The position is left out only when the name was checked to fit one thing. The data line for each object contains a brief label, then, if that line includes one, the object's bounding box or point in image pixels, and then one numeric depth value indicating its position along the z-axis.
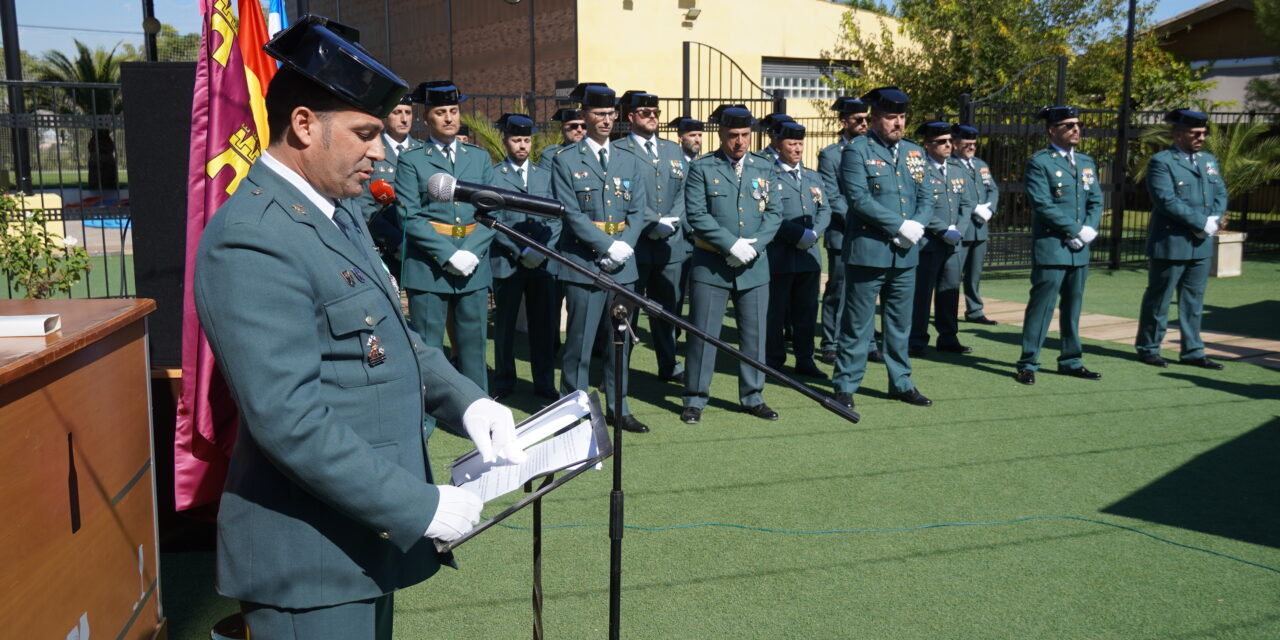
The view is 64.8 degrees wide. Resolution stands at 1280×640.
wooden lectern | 2.15
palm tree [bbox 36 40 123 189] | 33.47
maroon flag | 3.38
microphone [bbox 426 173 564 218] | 2.35
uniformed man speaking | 1.67
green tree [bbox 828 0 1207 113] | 17.22
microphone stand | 2.51
